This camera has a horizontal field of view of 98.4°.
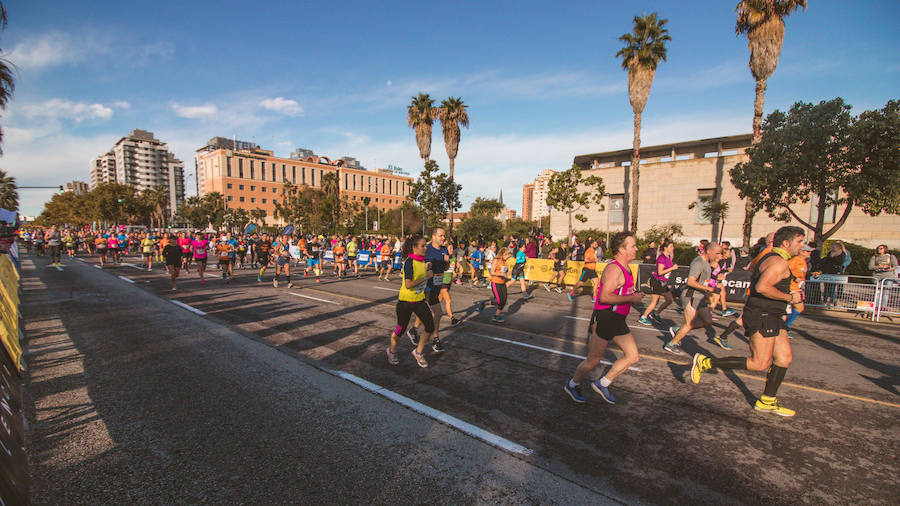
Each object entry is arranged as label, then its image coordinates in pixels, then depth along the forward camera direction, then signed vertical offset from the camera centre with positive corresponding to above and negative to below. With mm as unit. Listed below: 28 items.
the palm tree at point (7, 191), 54488 +5481
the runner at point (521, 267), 12231 -1114
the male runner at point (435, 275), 6660 -735
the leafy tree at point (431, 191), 30734 +3327
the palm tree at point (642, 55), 21391 +10067
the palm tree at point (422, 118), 30297 +8977
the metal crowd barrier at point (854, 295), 9797 -1504
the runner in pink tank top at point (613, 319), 4266 -944
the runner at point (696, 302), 6578 -1148
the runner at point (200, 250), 14984 -764
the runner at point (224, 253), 14953 -868
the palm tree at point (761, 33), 17109 +9168
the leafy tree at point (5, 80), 19297 +7573
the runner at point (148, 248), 19700 -938
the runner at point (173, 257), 13164 -915
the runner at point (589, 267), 11875 -997
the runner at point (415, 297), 5480 -918
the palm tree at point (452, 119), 29281 +8636
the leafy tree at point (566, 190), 24906 +2938
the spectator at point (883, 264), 11102 -750
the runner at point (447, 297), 8180 -1365
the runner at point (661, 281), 8445 -1009
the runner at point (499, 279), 8562 -1002
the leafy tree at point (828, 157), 12141 +2751
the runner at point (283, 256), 13991 -899
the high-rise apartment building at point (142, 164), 151125 +26469
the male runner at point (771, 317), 4277 -905
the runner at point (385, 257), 17344 -1146
